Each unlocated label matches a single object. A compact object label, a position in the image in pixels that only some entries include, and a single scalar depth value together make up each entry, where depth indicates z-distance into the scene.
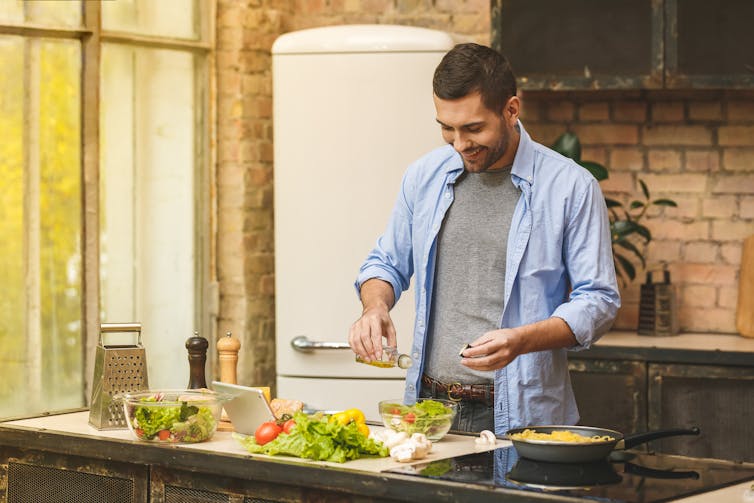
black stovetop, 3.29
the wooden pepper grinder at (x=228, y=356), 4.51
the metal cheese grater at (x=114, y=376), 4.27
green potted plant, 6.79
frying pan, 3.56
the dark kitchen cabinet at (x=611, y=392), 6.39
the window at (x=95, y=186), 6.54
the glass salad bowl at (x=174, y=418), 3.96
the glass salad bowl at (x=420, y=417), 3.87
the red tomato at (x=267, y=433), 3.81
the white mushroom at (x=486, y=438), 3.97
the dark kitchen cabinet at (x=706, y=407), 6.25
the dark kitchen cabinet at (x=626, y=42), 6.49
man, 4.33
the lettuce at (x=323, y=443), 3.66
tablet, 3.93
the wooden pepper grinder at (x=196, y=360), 4.39
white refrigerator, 6.77
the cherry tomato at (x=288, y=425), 3.84
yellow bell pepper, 3.84
